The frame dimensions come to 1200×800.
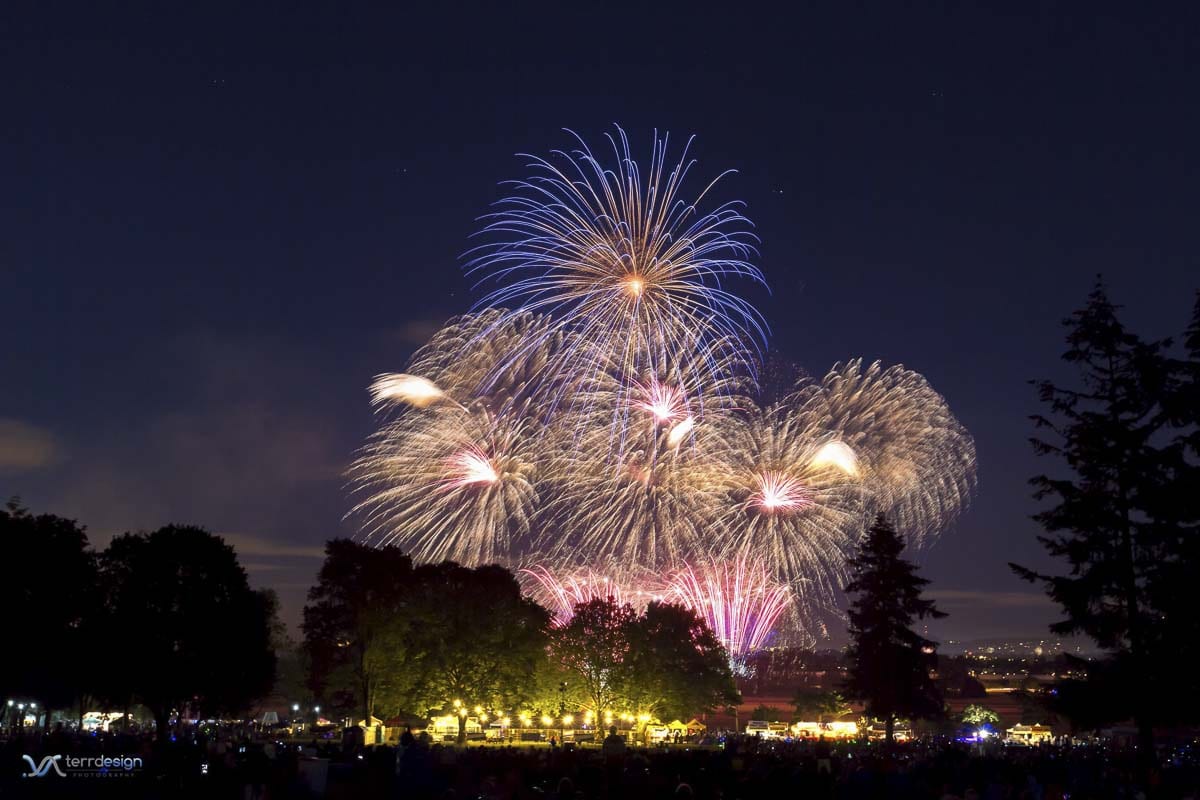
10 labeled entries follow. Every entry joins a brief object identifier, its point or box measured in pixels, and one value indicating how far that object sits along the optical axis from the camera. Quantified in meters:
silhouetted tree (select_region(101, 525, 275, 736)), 57.06
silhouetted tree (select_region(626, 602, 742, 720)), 79.62
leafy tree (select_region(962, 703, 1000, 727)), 110.50
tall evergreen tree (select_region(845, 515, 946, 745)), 60.38
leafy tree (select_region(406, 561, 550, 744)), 71.62
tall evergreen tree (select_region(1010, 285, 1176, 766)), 35.41
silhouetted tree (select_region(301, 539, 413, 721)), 71.06
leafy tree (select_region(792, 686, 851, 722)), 144.38
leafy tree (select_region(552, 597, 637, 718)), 79.44
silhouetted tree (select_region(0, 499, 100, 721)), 54.62
